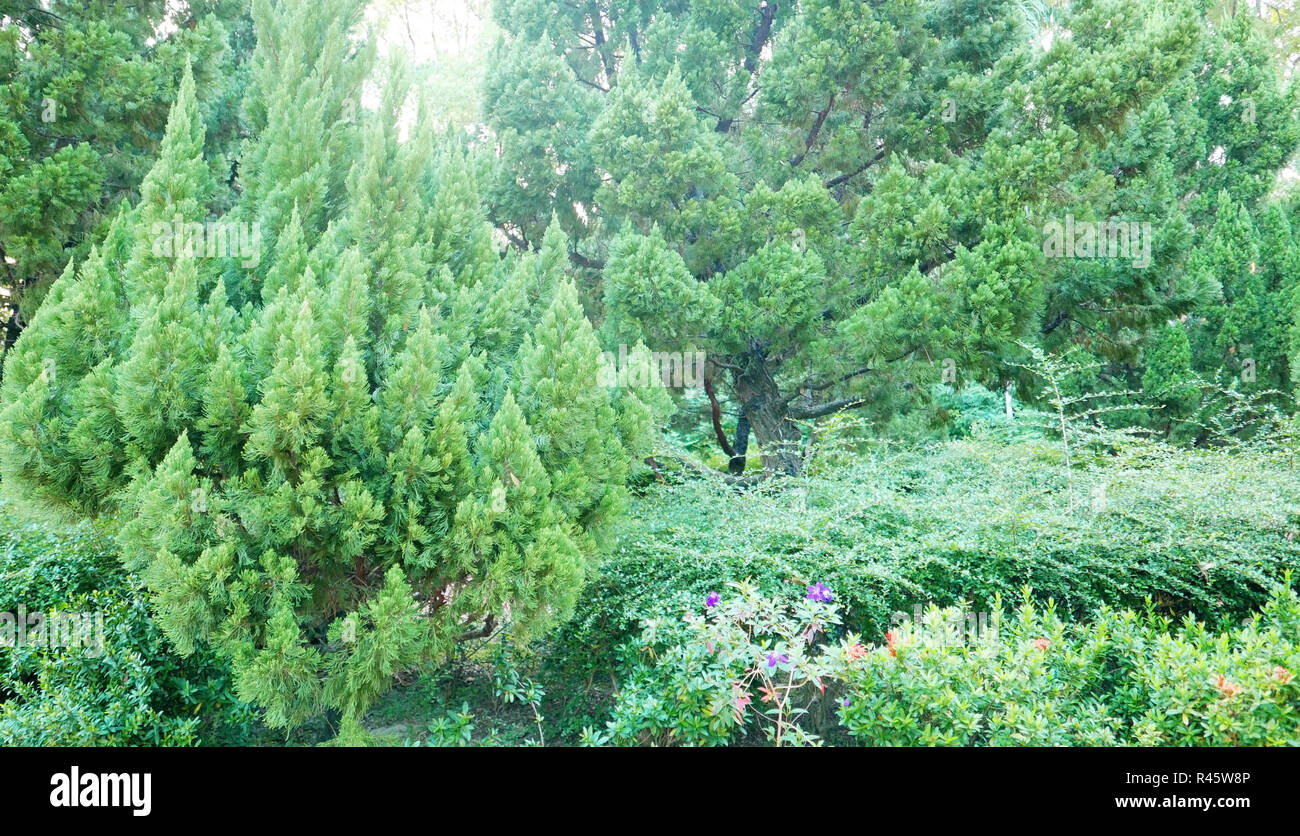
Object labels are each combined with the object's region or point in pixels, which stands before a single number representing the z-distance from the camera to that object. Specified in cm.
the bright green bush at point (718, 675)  288
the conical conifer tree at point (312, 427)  285
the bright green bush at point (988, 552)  392
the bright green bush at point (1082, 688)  254
